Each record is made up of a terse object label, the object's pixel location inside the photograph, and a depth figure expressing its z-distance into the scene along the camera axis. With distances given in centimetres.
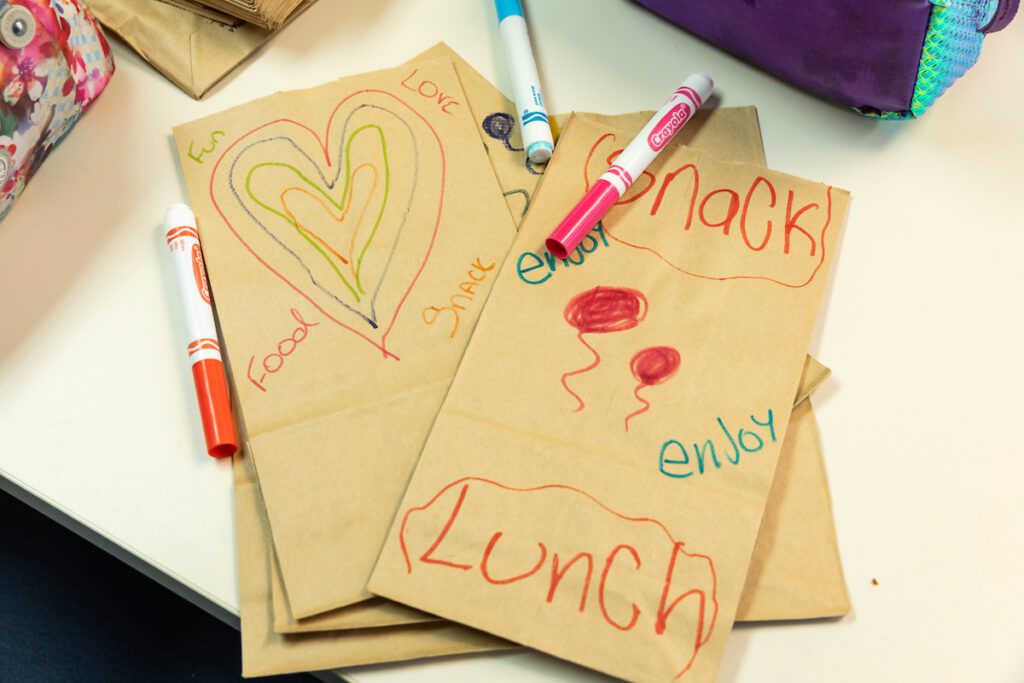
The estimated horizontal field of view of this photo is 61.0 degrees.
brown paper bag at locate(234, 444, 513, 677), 42
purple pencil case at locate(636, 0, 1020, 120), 52
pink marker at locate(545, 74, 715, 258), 52
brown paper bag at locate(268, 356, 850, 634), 42
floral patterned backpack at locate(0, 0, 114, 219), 50
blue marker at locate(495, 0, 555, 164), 56
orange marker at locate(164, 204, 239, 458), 48
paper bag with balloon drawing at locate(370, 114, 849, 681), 42
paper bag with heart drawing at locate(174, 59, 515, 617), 45
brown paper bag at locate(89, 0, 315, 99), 60
